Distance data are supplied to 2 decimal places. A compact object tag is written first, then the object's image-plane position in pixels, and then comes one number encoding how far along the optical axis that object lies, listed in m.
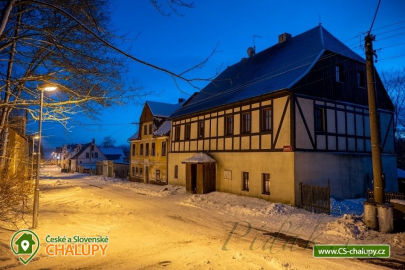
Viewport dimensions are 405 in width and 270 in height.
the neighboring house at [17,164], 8.11
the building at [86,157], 65.56
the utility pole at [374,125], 9.84
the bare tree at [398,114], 29.98
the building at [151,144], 28.89
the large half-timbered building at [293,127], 15.08
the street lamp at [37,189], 7.80
